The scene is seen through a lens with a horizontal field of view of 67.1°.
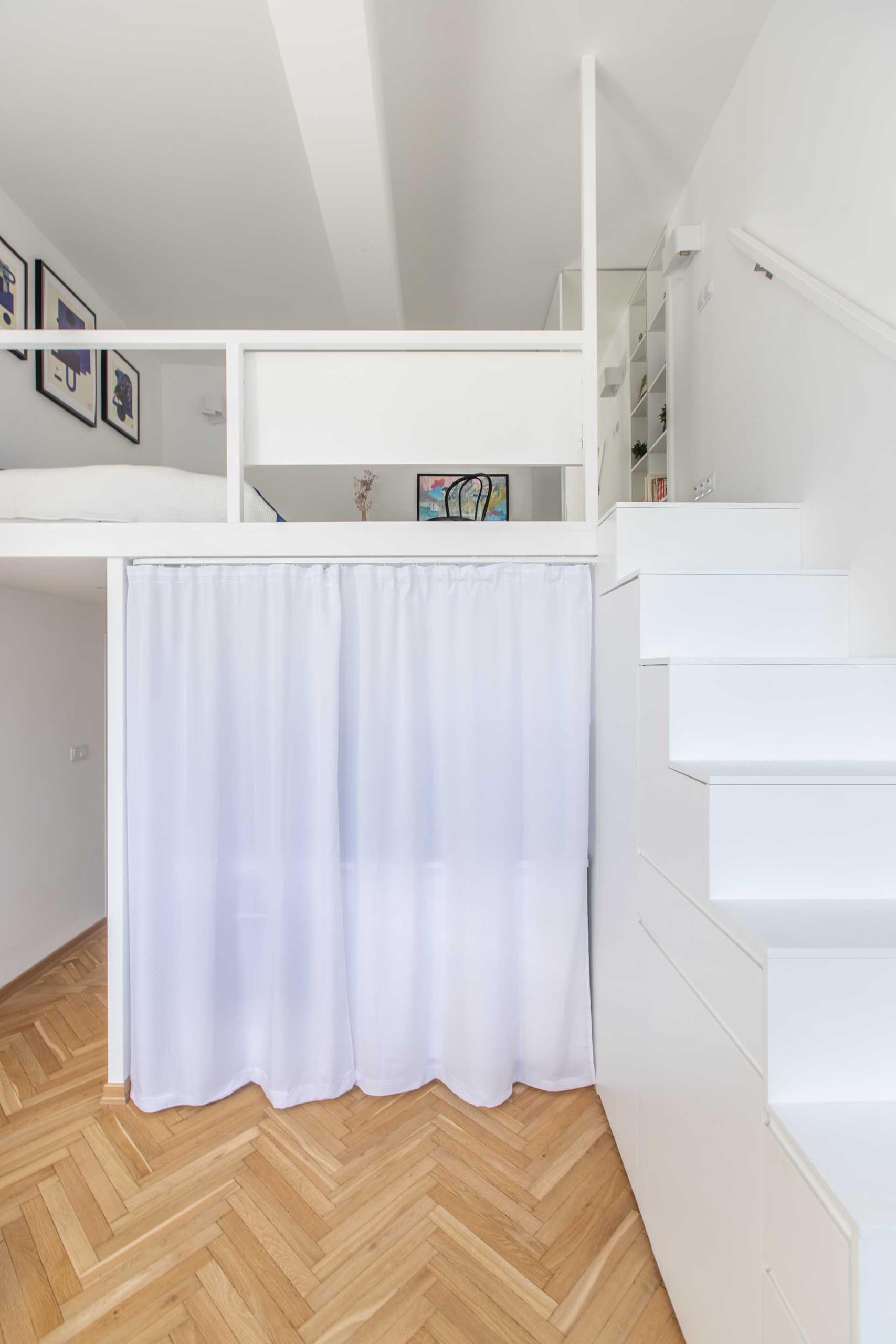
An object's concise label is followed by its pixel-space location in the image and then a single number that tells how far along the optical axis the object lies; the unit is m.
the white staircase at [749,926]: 0.80
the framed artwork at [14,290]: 2.53
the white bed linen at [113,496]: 1.91
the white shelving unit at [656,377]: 3.04
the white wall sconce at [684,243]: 2.51
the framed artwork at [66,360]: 2.79
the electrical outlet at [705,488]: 2.47
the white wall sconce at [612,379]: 3.64
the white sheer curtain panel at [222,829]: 1.92
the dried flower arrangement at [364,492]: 3.37
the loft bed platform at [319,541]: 1.92
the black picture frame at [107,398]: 3.34
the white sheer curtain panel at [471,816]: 1.94
